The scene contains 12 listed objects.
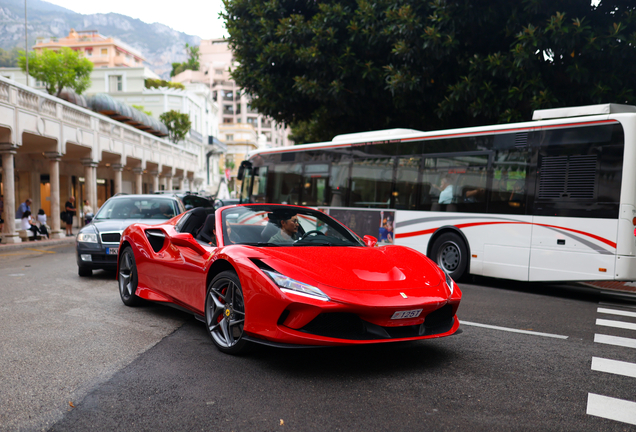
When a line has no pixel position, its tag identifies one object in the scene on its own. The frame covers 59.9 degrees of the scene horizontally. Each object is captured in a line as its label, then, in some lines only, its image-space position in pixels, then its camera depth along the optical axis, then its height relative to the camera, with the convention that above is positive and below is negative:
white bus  8.14 -0.13
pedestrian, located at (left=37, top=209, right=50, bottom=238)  23.01 -2.22
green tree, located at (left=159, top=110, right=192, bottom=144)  58.31 +5.54
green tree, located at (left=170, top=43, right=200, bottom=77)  139.00 +28.44
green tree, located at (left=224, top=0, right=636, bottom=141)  11.91 +3.12
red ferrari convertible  3.94 -0.81
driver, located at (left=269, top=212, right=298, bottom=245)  5.10 -0.49
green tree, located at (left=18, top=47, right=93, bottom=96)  48.62 +9.31
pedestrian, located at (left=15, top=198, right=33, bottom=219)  21.97 -1.46
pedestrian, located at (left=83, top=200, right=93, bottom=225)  25.57 -1.67
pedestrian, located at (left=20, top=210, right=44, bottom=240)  21.73 -2.11
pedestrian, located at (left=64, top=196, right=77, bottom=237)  25.48 -1.98
